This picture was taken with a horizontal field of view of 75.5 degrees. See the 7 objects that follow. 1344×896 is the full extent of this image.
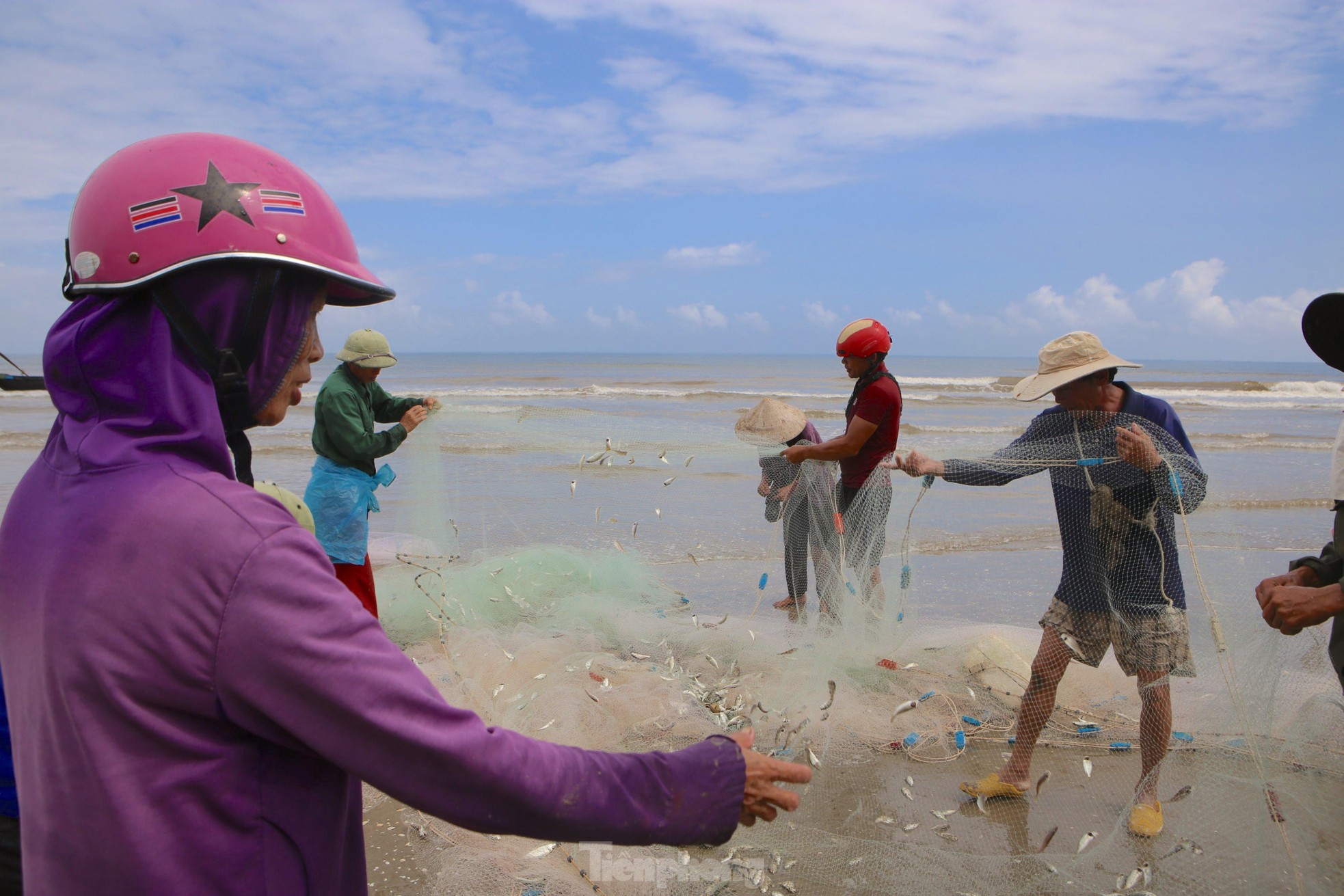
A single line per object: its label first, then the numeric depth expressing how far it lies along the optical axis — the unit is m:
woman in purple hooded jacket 0.98
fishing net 2.92
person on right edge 2.35
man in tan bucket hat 3.35
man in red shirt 4.58
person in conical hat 5.37
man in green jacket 4.80
